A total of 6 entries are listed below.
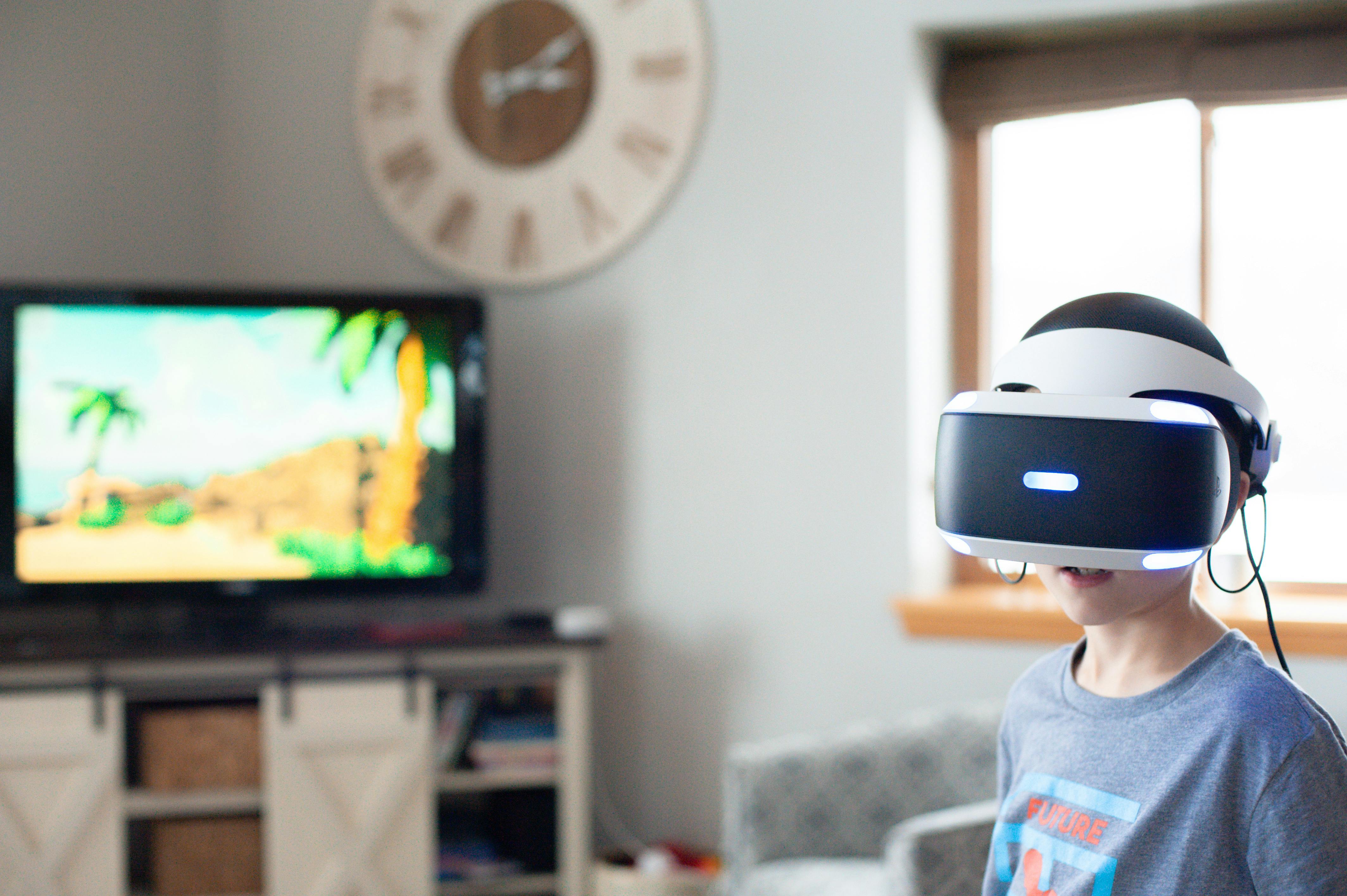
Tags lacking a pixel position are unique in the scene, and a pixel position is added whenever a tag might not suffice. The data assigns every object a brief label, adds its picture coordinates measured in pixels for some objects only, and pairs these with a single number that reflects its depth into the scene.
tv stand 2.31
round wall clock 2.77
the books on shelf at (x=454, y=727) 2.49
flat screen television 2.47
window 2.49
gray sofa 2.12
